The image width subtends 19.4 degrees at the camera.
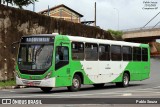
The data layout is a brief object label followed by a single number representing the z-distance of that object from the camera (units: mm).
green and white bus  22062
